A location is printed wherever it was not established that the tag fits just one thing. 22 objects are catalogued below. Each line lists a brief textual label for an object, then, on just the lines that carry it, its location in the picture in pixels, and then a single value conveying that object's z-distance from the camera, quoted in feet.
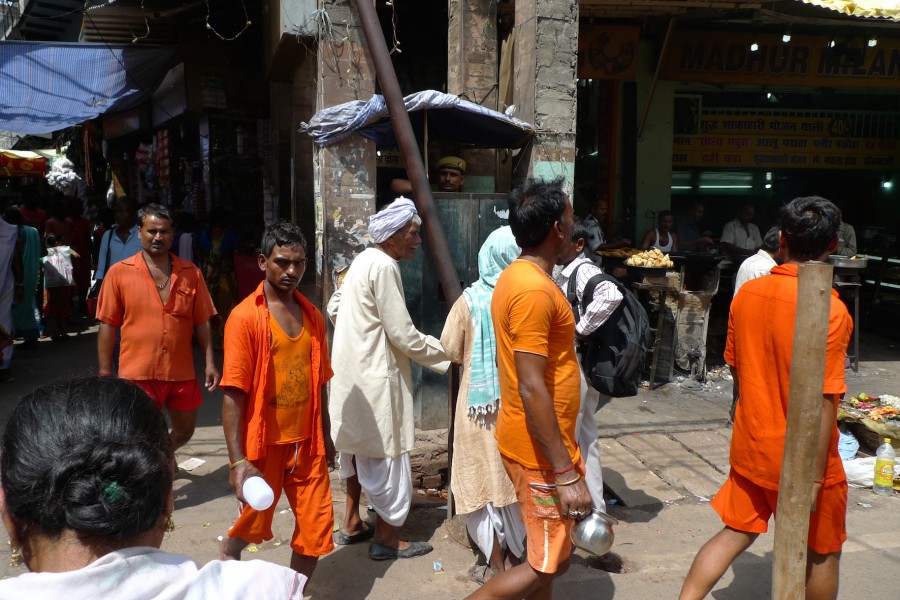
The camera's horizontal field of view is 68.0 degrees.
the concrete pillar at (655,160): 32.83
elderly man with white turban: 11.57
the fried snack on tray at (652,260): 23.47
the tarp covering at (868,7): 23.09
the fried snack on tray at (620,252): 26.32
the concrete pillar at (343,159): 16.74
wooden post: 5.86
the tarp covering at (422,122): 16.12
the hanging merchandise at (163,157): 36.46
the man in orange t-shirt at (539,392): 7.69
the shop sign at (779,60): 31.27
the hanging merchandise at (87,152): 36.88
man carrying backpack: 12.12
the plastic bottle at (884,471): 15.40
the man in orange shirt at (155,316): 13.23
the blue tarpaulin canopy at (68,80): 24.88
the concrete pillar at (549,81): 17.42
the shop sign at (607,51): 27.91
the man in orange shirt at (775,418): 8.39
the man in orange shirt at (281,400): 9.35
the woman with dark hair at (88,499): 3.50
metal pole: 12.81
